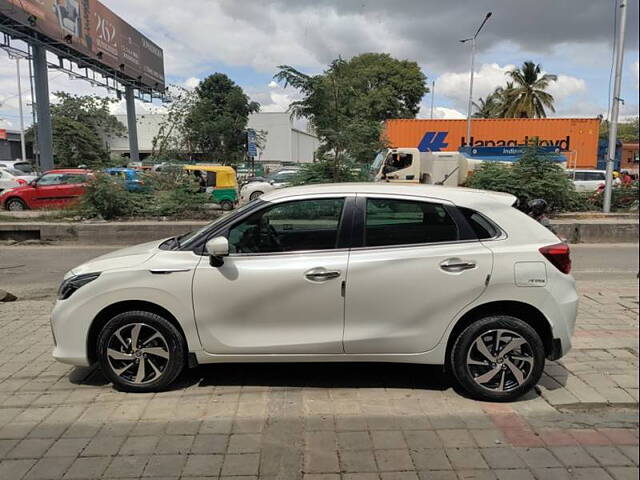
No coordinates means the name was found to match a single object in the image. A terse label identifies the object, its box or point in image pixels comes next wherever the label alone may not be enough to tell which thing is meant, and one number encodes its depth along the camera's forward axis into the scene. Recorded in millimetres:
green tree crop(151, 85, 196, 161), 30489
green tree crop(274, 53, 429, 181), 14641
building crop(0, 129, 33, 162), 65188
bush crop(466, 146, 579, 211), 14703
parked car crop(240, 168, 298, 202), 20406
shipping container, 30125
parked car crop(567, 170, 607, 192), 24297
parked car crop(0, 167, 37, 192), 21703
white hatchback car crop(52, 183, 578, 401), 3635
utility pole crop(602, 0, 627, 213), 14156
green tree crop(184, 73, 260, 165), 49906
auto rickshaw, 17516
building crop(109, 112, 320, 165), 65188
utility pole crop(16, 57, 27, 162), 49688
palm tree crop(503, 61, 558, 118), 45438
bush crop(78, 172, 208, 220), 14078
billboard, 26391
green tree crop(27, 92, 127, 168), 49156
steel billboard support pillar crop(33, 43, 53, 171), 28609
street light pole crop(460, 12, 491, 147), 29344
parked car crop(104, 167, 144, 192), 14900
